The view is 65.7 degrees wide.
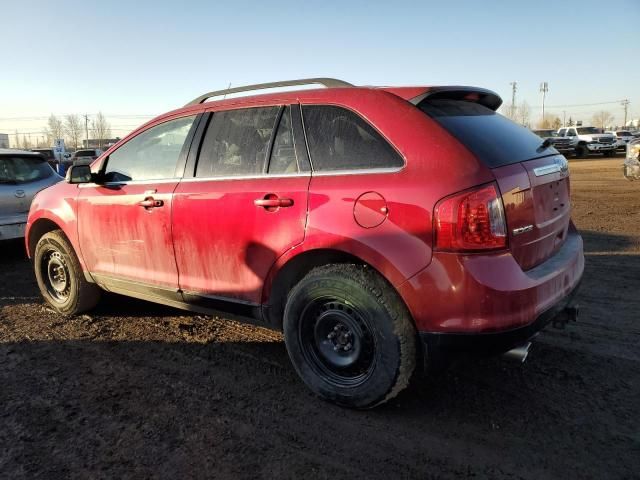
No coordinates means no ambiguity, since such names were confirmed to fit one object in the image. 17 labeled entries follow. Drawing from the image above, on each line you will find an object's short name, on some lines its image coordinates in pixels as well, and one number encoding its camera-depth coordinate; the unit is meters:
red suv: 2.45
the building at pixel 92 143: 90.84
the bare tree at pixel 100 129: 126.38
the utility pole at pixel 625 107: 134.75
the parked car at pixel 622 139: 32.36
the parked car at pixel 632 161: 14.05
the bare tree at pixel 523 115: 120.83
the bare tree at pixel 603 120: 139.00
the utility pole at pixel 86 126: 120.11
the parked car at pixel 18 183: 6.98
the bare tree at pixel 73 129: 123.94
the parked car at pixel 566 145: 31.34
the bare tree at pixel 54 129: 123.75
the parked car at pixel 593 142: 30.86
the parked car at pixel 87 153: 32.78
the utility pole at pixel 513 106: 107.85
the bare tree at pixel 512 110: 110.43
